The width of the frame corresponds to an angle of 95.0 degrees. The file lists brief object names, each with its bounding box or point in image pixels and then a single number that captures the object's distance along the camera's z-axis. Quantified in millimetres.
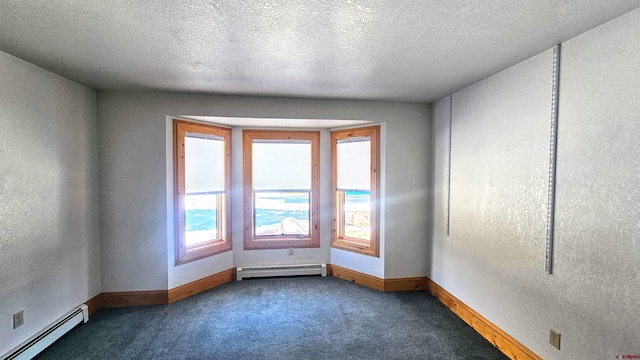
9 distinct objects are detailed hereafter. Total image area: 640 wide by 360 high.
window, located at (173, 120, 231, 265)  3590
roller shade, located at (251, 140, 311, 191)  4340
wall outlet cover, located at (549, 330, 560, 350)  2066
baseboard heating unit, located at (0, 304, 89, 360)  2311
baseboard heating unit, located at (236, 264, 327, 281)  4211
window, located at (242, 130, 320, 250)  4324
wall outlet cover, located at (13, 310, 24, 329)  2318
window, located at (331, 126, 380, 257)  3992
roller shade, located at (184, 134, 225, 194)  3719
